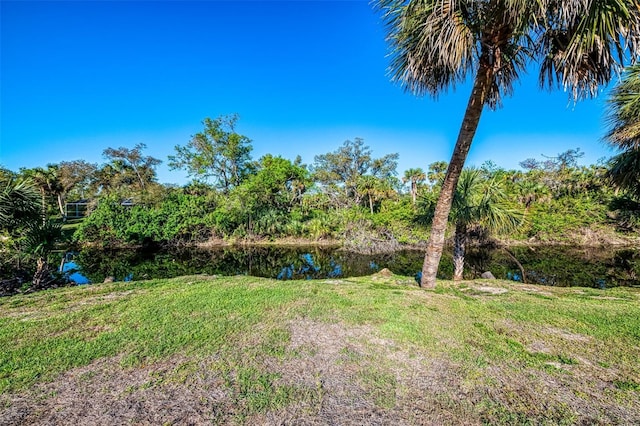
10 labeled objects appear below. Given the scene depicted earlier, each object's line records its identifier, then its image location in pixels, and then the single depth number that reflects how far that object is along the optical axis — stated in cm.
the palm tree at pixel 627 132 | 683
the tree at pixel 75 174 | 3444
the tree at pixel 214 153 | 3000
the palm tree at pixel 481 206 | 859
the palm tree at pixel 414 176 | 3191
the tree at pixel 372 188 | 2798
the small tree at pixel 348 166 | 3553
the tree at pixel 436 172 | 3212
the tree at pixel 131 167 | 3972
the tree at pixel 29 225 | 680
